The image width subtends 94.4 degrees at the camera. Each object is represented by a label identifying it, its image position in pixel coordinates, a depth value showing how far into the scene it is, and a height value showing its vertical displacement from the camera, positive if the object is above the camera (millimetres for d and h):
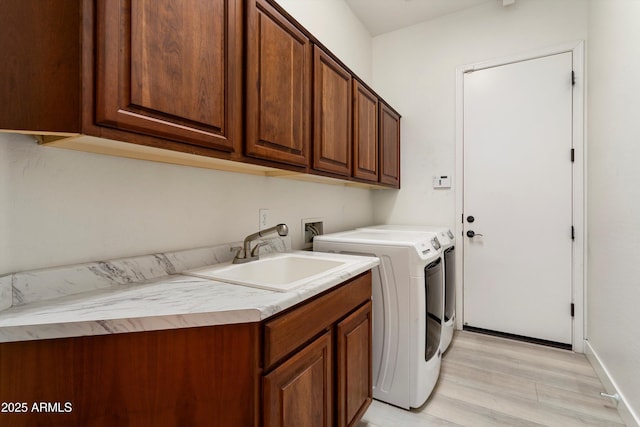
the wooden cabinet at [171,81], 721 +403
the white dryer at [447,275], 2177 -479
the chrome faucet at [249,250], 1325 -174
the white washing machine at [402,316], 1643 -592
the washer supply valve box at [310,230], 2062 -122
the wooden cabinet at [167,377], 699 -422
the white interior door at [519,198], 2361 +132
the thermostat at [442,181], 2760 +304
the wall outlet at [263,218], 1684 -28
